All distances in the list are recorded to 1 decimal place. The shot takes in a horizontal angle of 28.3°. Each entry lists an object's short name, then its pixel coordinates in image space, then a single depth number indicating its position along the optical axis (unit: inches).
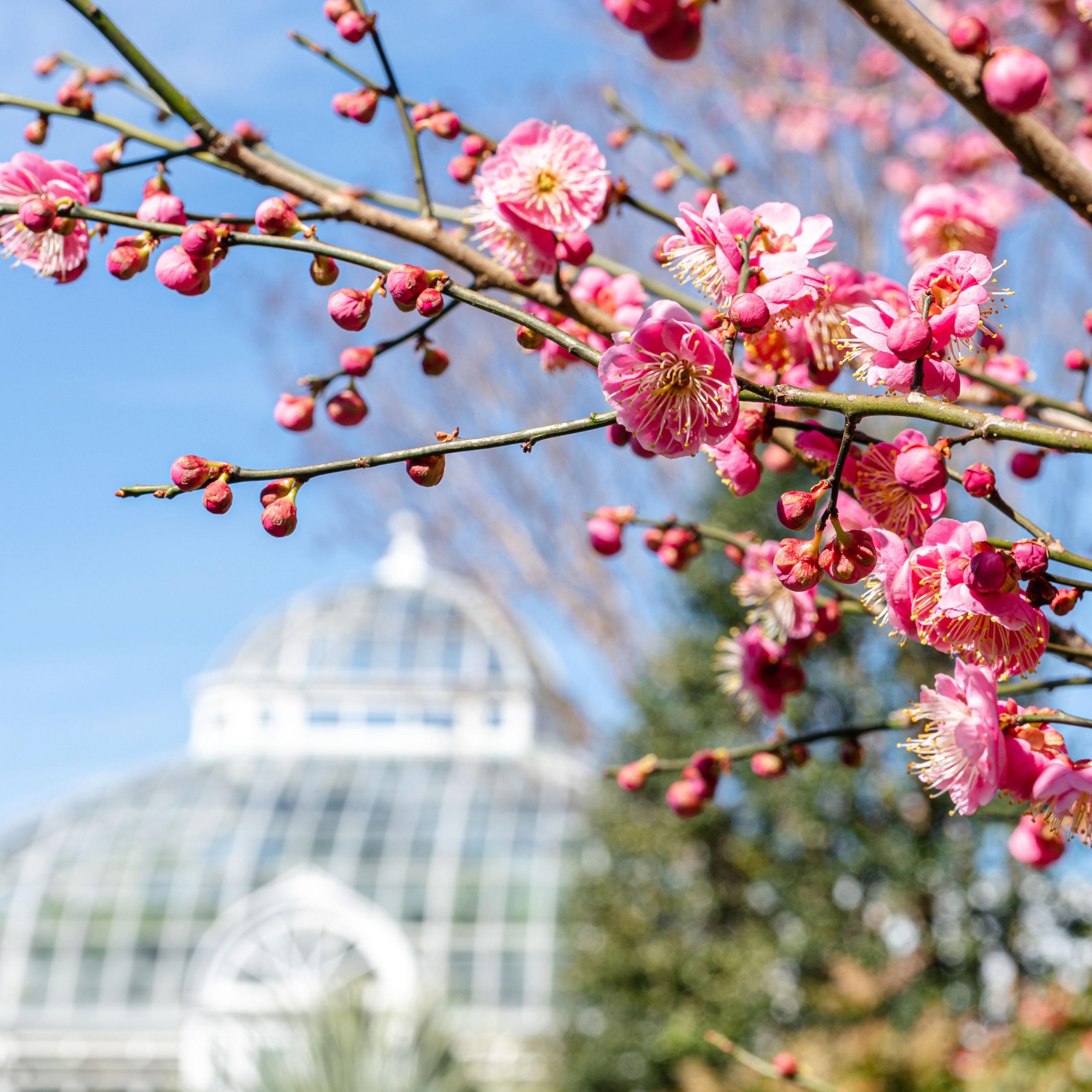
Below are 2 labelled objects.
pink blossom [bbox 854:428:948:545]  17.9
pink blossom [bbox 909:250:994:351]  17.1
